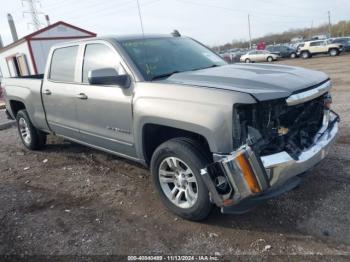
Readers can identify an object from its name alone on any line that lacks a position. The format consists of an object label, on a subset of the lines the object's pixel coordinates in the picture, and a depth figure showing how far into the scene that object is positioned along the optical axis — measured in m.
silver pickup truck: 2.85
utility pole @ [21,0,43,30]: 47.94
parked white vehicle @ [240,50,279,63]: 34.38
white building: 20.73
